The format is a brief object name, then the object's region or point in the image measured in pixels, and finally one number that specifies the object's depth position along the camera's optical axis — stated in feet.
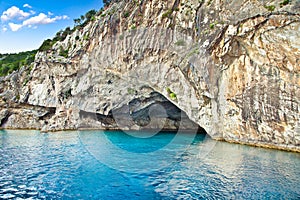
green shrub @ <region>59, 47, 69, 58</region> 122.66
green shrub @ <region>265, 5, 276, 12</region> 58.13
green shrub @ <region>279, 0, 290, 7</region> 55.88
